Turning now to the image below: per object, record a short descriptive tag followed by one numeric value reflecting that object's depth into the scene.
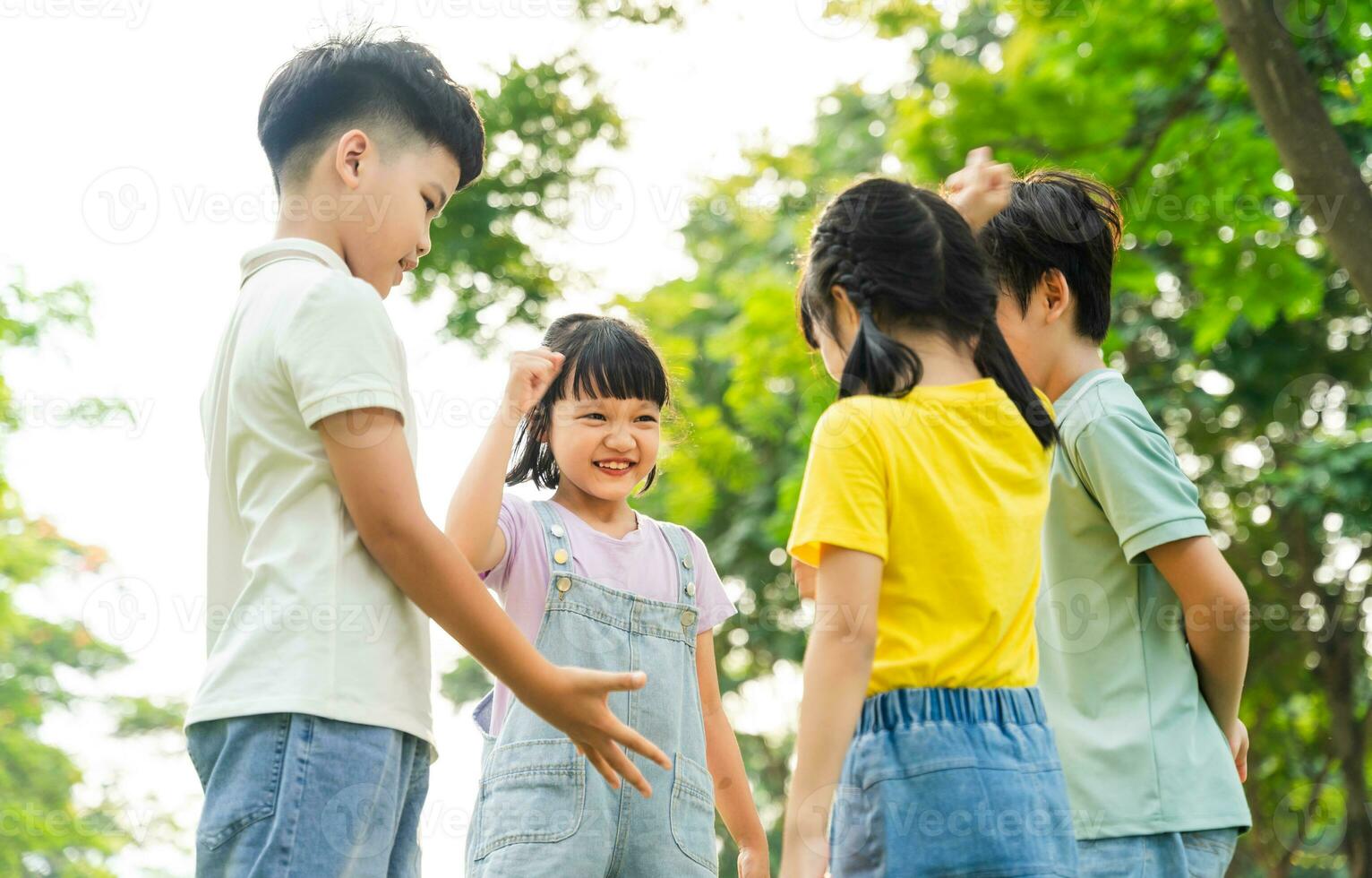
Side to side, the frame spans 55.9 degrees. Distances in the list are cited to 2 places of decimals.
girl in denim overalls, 2.49
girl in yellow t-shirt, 1.84
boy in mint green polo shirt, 2.20
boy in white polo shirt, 1.73
